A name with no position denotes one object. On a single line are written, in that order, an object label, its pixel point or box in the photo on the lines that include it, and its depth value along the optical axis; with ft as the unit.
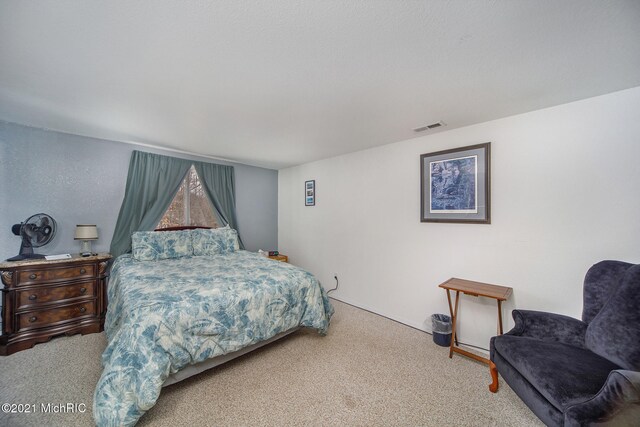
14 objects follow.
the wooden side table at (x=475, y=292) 6.73
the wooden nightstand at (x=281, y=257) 14.40
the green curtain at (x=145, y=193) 10.75
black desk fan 8.35
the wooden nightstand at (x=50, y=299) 7.55
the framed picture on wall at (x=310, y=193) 14.19
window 12.44
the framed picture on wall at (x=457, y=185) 8.00
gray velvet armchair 3.60
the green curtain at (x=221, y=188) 13.32
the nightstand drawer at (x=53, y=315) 7.75
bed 4.89
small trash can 8.14
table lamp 9.11
